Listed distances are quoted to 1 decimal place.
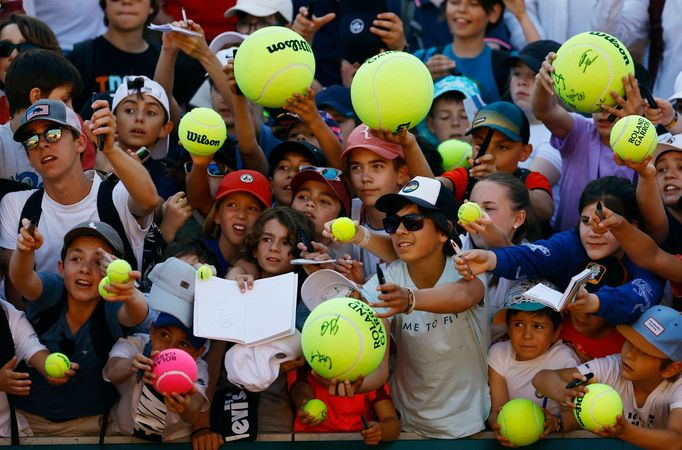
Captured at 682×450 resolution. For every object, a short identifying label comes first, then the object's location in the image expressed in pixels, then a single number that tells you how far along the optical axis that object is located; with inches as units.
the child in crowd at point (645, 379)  534.3
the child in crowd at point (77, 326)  568.7
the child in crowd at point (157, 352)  559.8
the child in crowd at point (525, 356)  570.9
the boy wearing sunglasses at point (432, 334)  567.2
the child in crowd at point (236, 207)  633.0
